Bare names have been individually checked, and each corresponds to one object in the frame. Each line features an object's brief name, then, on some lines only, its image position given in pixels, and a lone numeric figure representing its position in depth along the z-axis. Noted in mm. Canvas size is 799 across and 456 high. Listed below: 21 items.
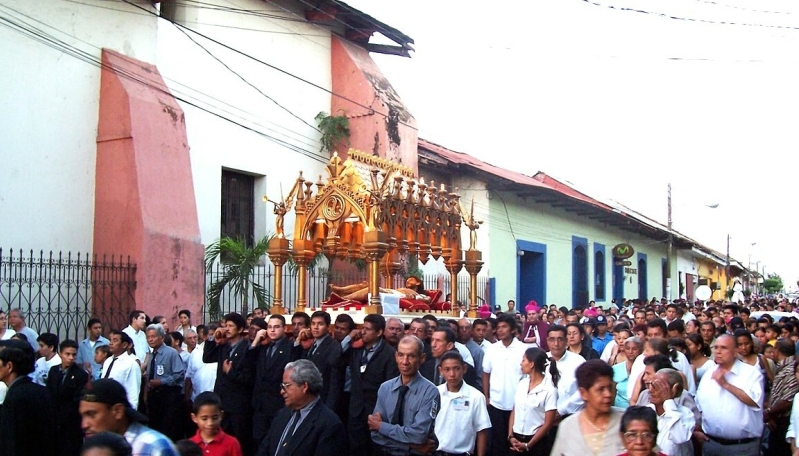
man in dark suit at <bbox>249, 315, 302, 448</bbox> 8438
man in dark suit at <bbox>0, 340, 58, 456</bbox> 6074
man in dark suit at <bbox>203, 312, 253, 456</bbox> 8695
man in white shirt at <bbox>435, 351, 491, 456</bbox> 6402
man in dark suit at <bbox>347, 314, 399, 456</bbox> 7701
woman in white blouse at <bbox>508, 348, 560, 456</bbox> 7164
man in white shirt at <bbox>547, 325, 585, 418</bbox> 7477
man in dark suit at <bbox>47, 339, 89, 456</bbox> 8172
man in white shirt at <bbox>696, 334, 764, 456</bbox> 7094
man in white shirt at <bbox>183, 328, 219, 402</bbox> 10266
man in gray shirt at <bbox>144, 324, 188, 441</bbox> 9672
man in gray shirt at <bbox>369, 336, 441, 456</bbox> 6375
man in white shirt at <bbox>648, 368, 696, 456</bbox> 5805
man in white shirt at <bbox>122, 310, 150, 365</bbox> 11360
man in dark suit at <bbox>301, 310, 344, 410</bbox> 8203
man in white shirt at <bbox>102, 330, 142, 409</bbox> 8680
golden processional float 10672
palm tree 14828
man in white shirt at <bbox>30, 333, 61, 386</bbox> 8914
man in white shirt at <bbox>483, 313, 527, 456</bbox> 8445
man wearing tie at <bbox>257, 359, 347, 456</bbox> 5473
